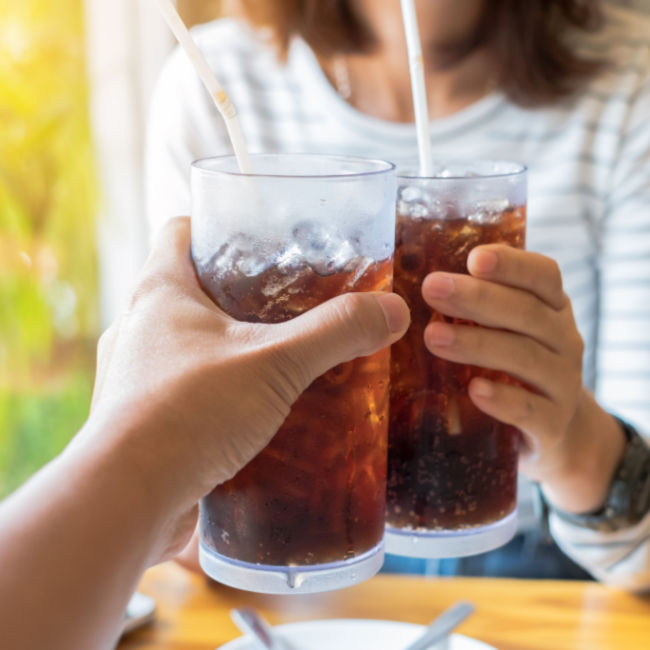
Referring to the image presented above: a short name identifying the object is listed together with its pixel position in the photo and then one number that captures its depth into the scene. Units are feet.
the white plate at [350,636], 3.19
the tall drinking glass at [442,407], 2.75
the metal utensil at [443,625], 3.15
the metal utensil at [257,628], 3.13
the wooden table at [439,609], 3.41
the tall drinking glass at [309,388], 2.32
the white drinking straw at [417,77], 2.83
